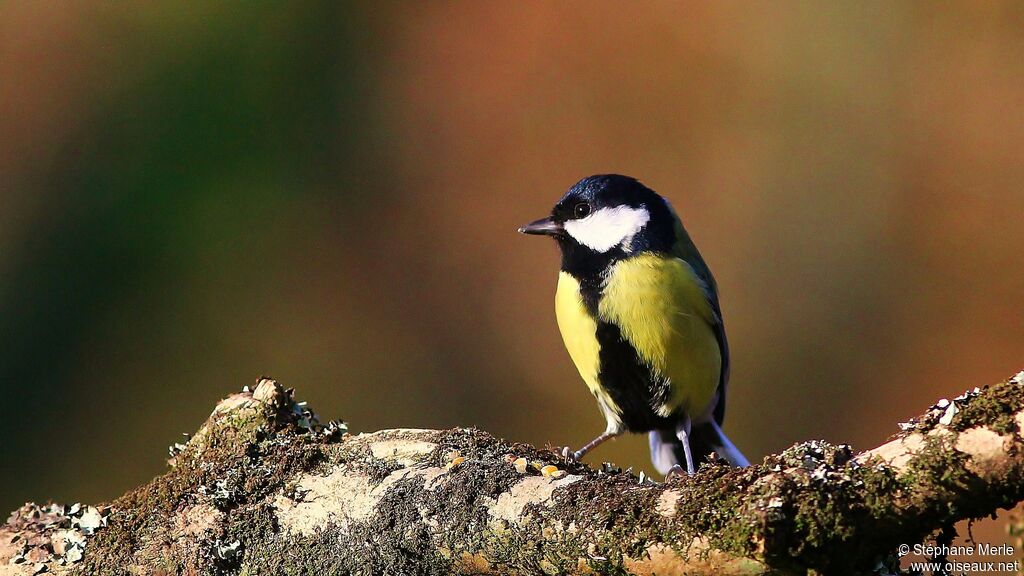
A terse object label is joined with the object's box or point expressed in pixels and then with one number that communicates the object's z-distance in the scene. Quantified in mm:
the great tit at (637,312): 3149
